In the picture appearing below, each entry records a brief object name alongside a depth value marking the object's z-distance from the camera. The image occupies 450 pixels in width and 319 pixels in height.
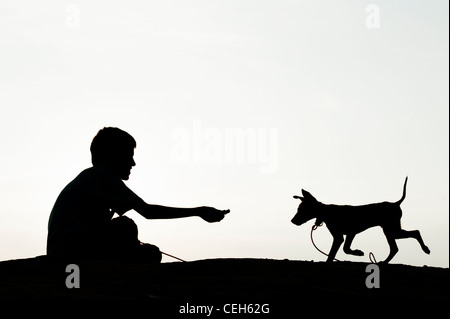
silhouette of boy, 8.30
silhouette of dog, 11.98
